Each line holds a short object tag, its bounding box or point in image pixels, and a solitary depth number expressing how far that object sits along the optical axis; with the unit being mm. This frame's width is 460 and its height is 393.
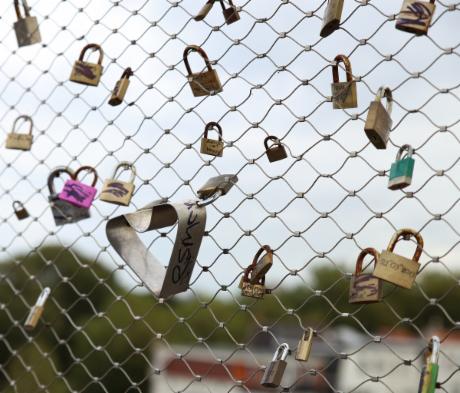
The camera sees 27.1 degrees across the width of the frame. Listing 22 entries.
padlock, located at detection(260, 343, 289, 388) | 1316
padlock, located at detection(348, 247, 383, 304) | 1168
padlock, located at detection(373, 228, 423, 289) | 1155
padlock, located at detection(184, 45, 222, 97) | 1482
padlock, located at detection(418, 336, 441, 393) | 1123
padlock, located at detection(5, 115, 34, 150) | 1903
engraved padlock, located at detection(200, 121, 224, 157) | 1473
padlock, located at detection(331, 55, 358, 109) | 1298
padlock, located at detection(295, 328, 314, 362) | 1282
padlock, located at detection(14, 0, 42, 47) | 1888
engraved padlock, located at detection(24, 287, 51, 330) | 1769
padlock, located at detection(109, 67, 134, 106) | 1636
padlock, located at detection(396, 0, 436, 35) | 1187
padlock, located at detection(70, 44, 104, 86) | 1693
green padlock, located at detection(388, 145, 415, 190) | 1189
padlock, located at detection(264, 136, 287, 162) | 1414
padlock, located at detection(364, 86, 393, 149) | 1192
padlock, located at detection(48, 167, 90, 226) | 1717
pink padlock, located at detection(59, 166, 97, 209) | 1681
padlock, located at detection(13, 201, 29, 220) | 1936
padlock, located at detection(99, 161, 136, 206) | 1579
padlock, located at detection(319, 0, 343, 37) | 1308
